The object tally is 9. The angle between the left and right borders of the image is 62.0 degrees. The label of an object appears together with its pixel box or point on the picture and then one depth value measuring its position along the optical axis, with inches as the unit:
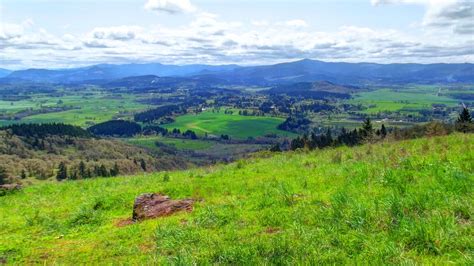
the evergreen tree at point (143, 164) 5241.1
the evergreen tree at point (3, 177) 2596.0
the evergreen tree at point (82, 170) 3688.5
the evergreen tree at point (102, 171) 3107.8
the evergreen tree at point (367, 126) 2758.4
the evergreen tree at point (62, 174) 3948.8
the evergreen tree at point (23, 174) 4031.0
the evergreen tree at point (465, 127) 1561.5
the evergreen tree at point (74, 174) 3514.5
